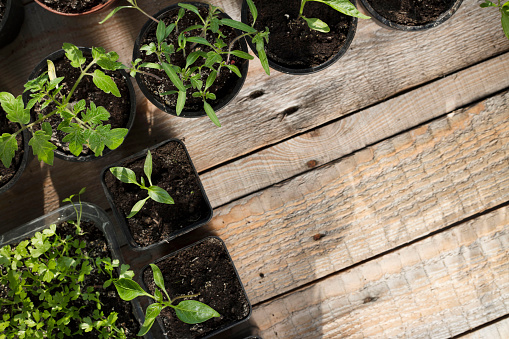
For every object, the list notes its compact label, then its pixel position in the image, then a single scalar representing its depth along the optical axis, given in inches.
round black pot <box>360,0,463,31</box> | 35.2
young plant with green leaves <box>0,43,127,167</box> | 30.6
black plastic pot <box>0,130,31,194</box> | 34.6
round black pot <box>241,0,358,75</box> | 34.8
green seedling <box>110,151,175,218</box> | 32.8
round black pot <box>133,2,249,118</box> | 34.3
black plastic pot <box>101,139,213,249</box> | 34.4
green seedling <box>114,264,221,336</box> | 31.2
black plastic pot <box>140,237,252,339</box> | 34.9
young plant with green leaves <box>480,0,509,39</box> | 33.7
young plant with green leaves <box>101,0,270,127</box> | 32.1
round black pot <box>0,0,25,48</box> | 34.3
